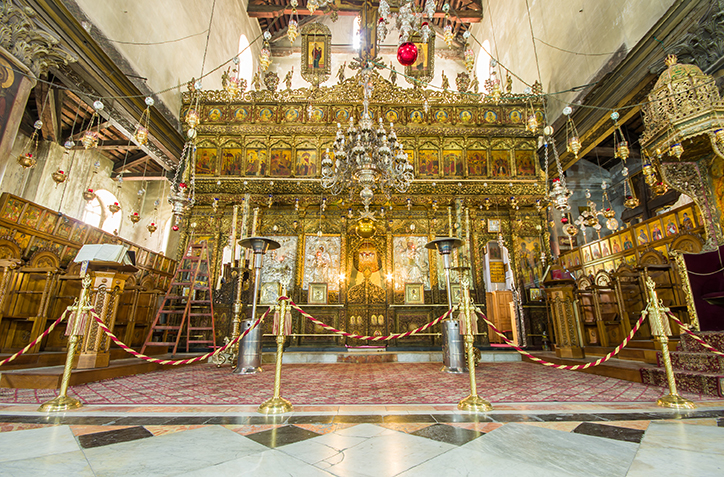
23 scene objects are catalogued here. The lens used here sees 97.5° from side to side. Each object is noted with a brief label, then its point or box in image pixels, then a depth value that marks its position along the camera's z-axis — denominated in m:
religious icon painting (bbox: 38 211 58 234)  6.77
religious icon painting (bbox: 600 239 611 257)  9.44
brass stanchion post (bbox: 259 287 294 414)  2.52
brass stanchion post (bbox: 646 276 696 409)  2.61
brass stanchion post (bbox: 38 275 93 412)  2.55
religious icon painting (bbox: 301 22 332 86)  10.41
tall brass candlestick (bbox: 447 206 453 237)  9.88
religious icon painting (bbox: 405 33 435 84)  10.45
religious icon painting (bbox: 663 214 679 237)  7.31
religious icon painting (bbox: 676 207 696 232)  6.81
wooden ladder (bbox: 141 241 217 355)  8.72
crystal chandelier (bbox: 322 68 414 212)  6.56
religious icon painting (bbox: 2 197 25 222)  6.03
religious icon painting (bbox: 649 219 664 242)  7.74
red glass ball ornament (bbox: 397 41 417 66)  5.09
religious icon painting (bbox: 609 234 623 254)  9.03
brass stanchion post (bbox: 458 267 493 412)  2.57
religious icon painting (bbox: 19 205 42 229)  6.38
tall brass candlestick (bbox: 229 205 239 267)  8.88
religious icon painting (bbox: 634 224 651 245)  8.19
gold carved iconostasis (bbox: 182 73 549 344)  9.78
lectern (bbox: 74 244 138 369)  4.37
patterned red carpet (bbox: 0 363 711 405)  2.99
